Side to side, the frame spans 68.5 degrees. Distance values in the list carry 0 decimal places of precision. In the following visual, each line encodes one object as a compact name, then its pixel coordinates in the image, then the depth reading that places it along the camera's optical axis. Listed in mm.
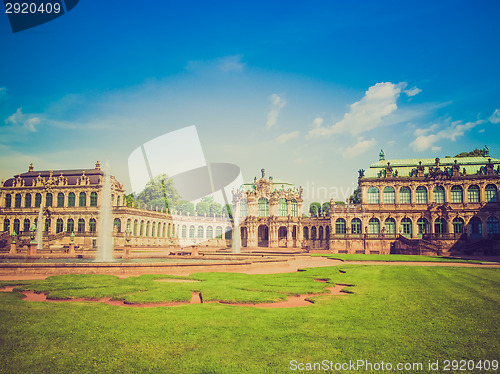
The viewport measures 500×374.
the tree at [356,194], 118062
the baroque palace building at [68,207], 77938
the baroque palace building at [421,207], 67250
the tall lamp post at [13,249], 37469
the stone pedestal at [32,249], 35656
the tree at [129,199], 104800
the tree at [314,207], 145625
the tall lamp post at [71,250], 42469
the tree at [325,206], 142238
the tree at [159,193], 107125
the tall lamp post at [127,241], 36753
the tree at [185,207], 129600
